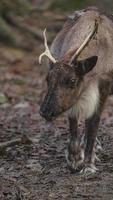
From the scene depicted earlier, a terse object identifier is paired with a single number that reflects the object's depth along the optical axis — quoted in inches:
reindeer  691.4
